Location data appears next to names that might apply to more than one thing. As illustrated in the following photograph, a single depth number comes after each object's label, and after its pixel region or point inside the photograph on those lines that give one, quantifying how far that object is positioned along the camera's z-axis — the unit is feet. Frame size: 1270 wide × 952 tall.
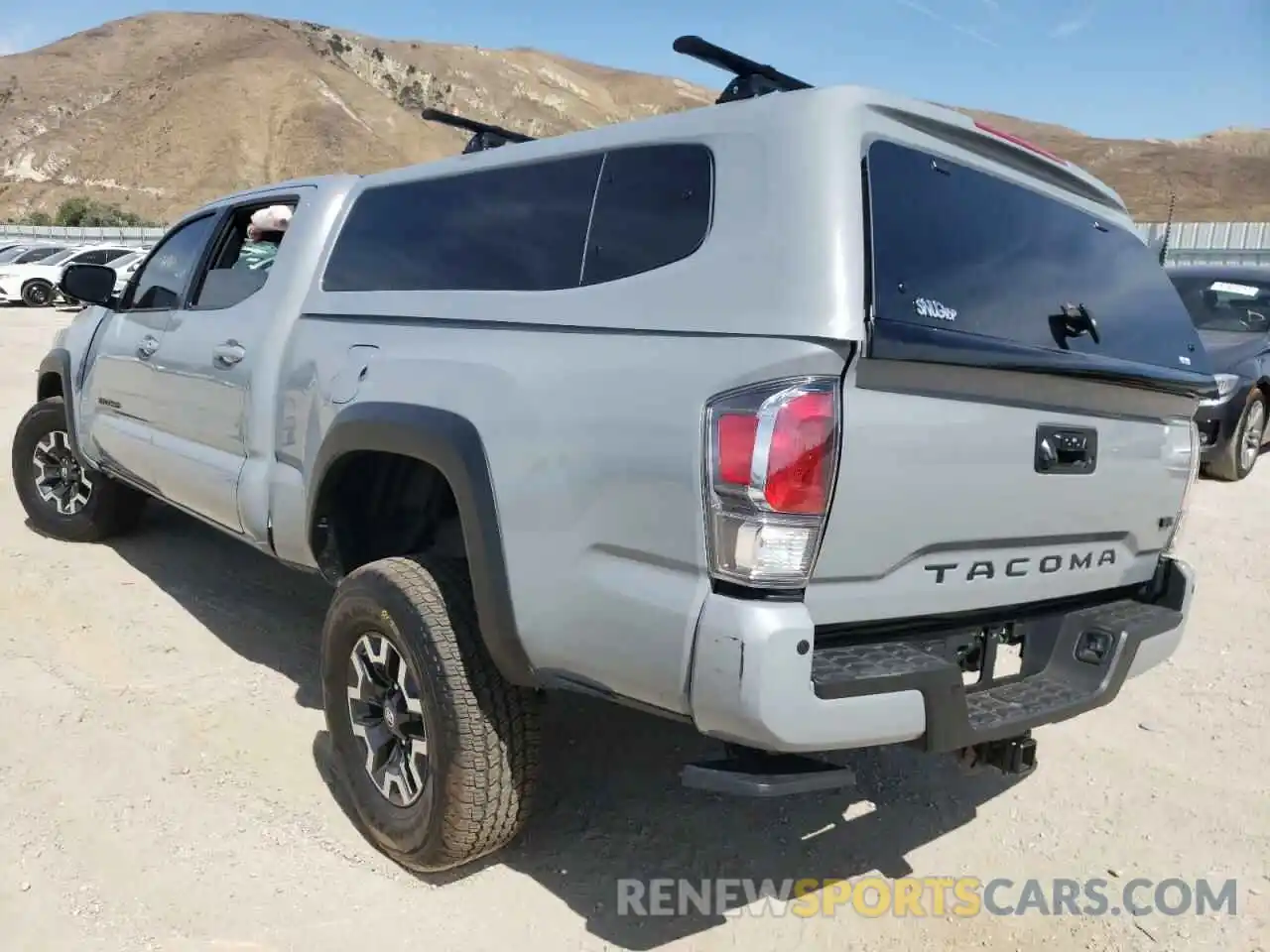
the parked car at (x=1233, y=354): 26.25
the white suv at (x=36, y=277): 73.67
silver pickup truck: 6.95
